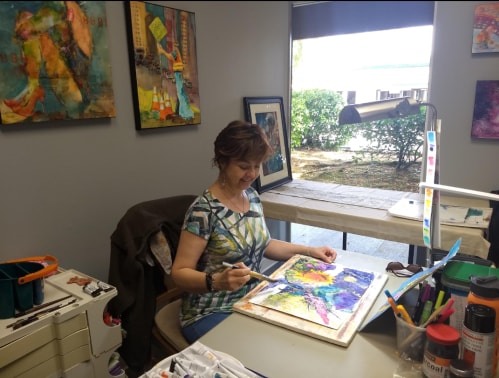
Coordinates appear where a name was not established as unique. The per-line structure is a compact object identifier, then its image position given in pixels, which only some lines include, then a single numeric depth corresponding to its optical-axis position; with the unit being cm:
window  187
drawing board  82
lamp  79
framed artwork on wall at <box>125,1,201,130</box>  150
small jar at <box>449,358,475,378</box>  59
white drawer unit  92
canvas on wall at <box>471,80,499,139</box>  189
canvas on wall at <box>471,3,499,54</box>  183
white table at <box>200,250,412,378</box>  71
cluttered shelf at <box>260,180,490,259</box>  158
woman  107
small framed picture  224
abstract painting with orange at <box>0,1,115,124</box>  112
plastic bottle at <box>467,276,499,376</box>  62
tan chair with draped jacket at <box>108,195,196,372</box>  123
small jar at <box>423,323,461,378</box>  62
